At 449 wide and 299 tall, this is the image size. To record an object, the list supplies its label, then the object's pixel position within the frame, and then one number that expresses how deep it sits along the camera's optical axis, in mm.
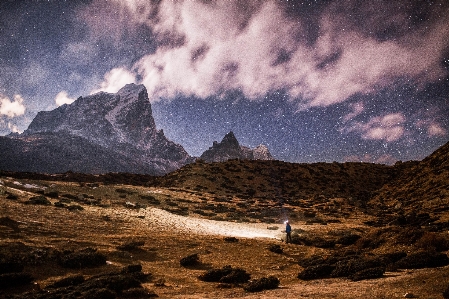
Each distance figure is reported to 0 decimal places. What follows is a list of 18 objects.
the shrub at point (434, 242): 14634
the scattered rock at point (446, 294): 7914
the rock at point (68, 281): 12242
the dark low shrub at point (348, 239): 24308
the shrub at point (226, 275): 14609
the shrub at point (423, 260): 12484
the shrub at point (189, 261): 17578
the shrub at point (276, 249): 21661
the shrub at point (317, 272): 14398
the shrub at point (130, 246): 18984
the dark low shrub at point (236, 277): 14566
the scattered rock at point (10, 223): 18656
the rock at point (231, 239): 24048
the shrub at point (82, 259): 14945
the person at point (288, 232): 26303
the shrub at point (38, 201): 27639
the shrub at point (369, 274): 12094
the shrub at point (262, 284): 12562
